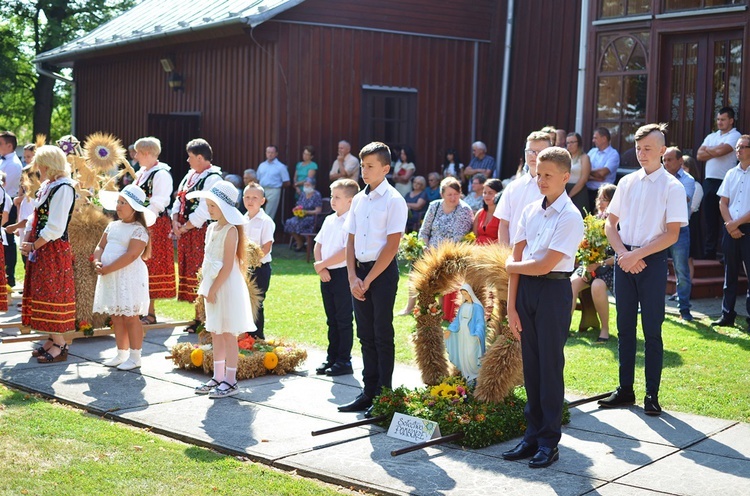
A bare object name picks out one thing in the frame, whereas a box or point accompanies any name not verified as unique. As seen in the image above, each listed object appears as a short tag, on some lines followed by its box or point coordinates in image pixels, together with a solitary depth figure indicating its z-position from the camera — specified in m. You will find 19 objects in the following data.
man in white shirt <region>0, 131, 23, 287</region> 13.09
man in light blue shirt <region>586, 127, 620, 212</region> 14.35
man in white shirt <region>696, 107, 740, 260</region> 12.80
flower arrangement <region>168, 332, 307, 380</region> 8.37
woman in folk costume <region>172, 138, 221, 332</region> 10.00
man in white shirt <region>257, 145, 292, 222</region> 18.70
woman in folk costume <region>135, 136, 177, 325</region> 10.16
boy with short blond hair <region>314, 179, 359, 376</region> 8.32
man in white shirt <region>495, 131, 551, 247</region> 8.00
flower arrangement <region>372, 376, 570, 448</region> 6.34
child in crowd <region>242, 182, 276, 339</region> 9.15
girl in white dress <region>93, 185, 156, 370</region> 8.51
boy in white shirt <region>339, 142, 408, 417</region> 6.84
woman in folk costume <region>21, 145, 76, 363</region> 8.60
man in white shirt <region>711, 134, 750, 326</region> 10.70
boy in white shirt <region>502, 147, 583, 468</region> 5.84
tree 33.44
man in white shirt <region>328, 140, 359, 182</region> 18.34
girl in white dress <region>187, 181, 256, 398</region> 7.60
